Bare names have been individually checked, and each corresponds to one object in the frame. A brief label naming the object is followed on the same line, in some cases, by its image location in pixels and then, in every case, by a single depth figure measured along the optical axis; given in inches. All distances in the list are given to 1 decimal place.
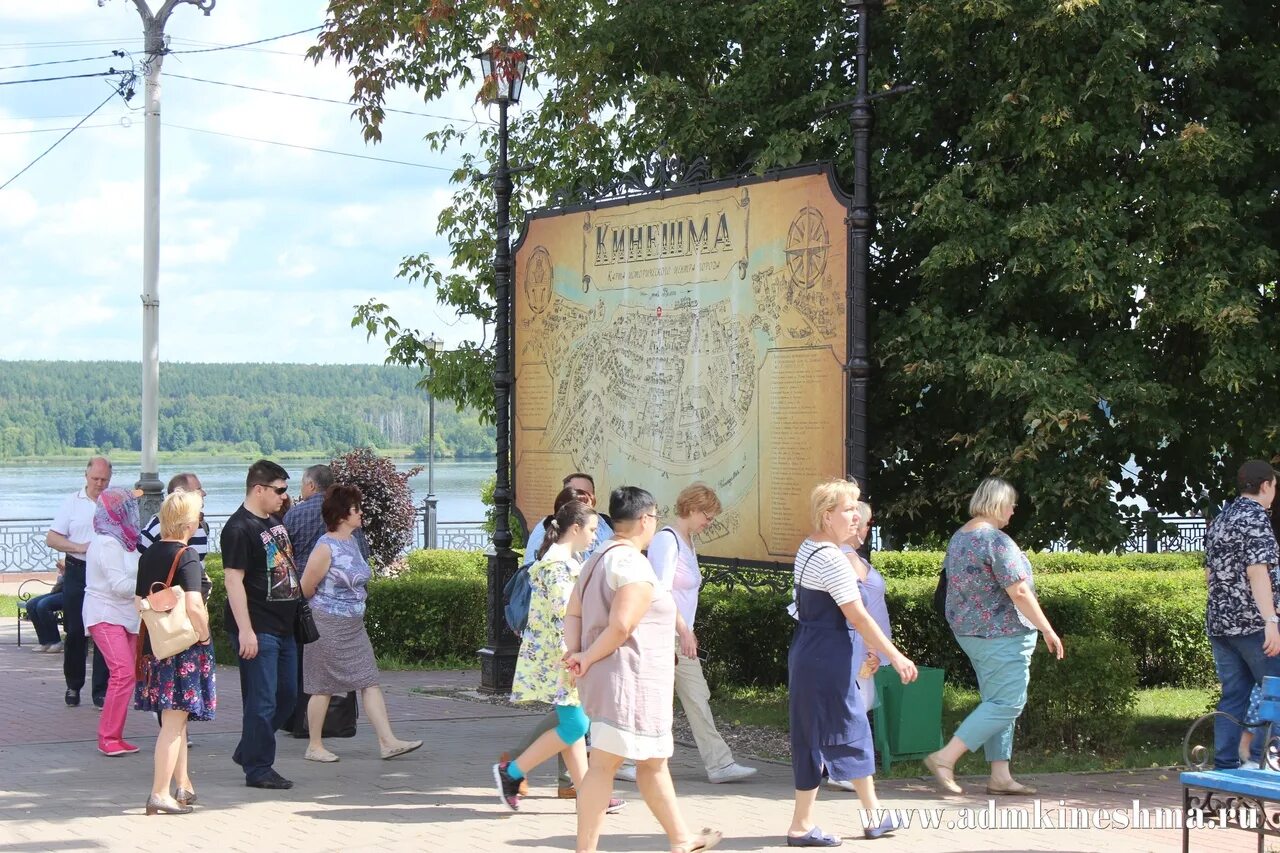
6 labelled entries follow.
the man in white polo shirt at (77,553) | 437.4
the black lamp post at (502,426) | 486.3
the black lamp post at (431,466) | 642.7
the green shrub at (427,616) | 573.6
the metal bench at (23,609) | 628.5
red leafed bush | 764.6
